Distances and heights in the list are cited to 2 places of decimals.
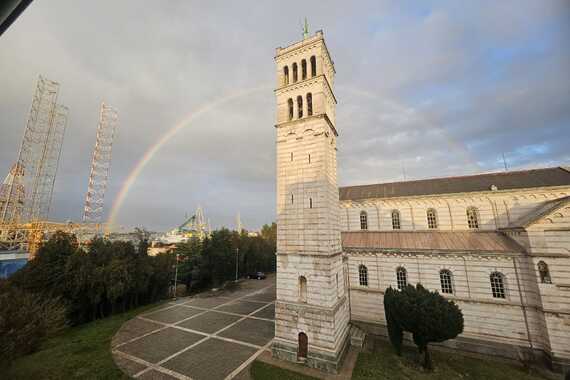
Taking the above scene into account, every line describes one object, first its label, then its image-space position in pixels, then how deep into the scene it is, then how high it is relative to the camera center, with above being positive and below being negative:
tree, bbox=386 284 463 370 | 20.38 -7.10
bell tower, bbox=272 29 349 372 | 21.42 +1.41
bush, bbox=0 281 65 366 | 15.98 -6.21
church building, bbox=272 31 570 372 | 21.95 -2.27
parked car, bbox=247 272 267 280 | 62.50 -10.88
